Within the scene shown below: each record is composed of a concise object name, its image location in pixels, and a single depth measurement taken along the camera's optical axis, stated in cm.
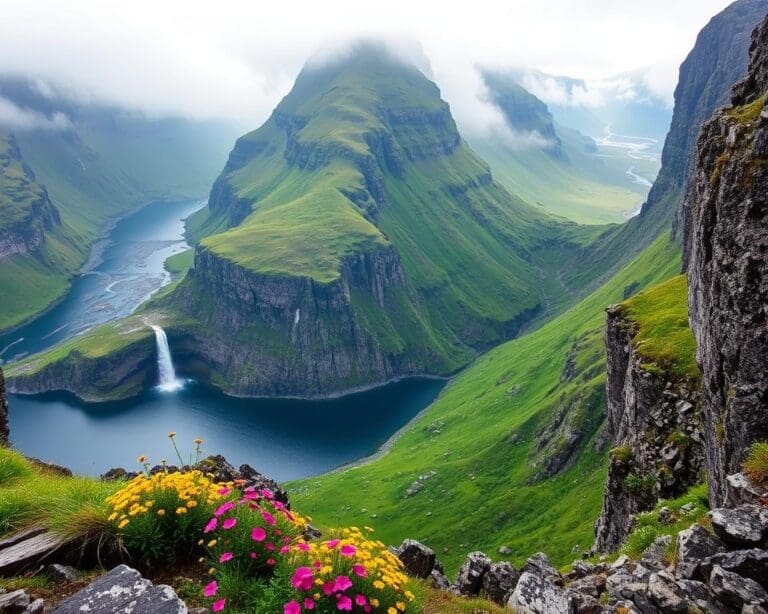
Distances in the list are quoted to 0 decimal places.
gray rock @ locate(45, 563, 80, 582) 1230
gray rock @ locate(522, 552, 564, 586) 2032
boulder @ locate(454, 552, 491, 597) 2006
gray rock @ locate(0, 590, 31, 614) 1087
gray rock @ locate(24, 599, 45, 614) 1066
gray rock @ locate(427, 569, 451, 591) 1910
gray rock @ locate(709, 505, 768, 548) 1350
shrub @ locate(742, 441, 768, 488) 1602
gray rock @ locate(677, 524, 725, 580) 1356
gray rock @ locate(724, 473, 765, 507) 1538
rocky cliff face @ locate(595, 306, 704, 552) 3347
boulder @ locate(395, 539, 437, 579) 2106
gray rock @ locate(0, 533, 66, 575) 1239
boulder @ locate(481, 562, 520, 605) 1947
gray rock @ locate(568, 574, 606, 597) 1692
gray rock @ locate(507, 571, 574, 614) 1484
